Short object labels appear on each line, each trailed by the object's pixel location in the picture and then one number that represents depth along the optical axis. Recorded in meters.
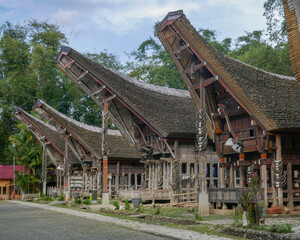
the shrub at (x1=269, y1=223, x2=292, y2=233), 10.41
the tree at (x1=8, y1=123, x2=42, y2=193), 41.66
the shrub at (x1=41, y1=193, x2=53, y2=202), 33.95
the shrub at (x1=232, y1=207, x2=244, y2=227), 11.82
